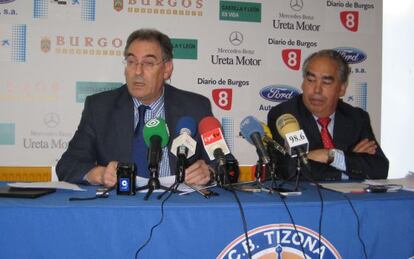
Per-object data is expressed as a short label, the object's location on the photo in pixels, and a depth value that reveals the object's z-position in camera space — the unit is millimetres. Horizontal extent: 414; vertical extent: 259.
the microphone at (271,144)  1725
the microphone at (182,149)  1625
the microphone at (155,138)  1569
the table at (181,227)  1485
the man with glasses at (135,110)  2354
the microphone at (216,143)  1615
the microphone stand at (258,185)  1822
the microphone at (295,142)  1669
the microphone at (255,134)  1613
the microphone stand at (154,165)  1565
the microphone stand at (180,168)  1623
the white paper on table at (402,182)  1953
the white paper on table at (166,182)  1848
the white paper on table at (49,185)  1791
